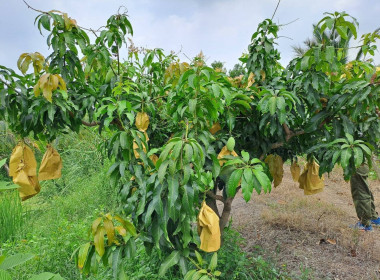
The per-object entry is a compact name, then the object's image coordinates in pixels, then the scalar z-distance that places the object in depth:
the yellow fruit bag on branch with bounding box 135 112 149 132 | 1.51
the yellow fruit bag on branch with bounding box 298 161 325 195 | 1.92
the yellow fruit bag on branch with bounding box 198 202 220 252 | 1.15
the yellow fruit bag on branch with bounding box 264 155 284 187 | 1.95
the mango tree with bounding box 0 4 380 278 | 1.18
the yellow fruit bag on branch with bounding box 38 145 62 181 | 1.67
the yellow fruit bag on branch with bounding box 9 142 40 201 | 1.53
